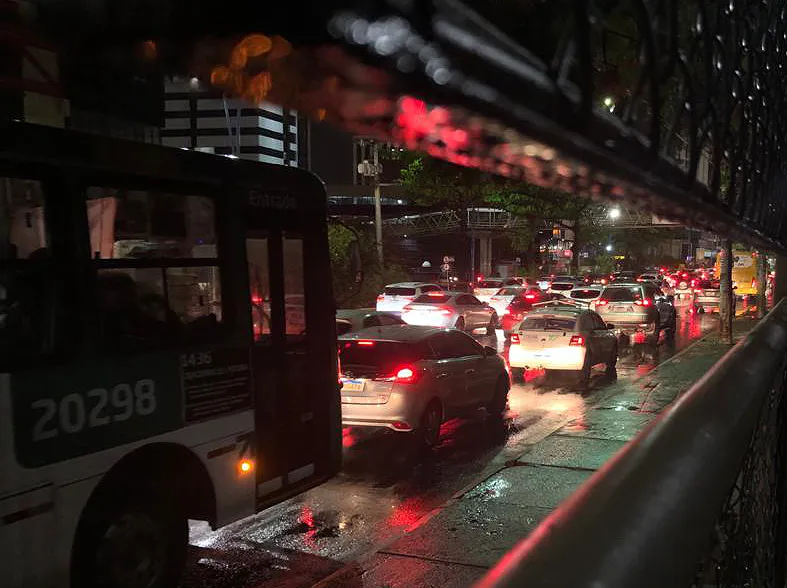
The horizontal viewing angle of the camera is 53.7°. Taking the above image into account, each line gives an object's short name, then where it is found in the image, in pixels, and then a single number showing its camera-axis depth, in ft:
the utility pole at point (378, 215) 106.11
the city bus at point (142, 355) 15.06
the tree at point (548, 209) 101.86
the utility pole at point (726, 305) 65.98
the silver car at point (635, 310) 73.92
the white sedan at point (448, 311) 78.33
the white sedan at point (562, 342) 50.08
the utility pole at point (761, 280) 77.41
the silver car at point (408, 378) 32.12
